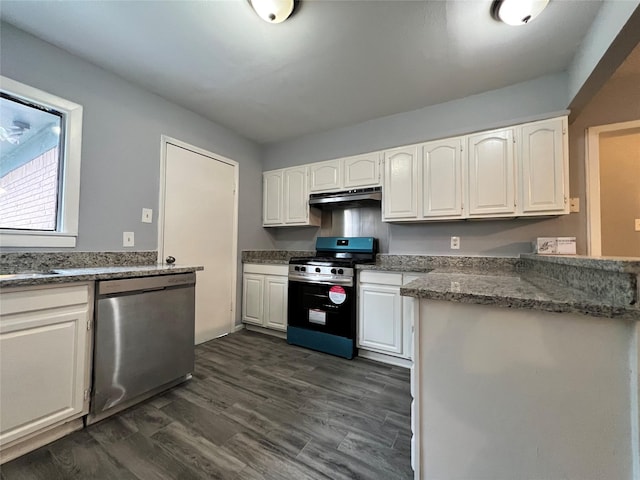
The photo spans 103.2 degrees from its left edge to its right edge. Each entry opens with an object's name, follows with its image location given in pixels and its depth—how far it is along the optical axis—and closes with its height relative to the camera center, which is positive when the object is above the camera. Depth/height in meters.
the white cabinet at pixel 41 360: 1.20 -0.60
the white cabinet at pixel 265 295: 2.93 -0.59
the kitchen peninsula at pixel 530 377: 0.78 -0.44
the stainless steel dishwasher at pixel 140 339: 1.50 -0.62
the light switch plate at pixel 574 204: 2.09 +0.38
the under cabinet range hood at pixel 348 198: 2.71 +0.55
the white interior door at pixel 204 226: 2.53 +0.22
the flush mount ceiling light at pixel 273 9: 1.42 +1.36
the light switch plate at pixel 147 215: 2.29 +0.28
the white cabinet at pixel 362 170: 2.73 +0.86
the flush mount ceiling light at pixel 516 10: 1.43 +1.38
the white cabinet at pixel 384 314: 2.27 -0.62
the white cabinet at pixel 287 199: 3.21 +0.63
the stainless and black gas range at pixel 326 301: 2.46 -0.56
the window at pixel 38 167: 1.64 +0.54
